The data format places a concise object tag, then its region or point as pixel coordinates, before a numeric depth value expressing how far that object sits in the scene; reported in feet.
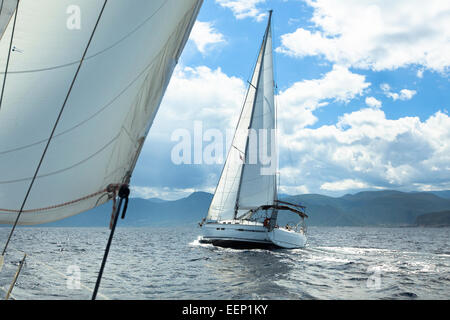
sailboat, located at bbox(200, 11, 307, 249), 98.53
